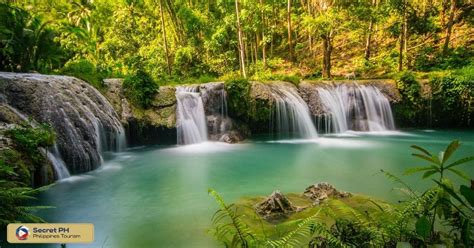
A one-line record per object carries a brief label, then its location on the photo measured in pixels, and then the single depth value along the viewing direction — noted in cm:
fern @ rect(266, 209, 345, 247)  246
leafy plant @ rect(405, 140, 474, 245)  176
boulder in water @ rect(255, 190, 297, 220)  477
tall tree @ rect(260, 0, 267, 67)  2203
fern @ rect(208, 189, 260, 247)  248
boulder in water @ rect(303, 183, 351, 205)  541
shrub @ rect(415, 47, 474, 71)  1761
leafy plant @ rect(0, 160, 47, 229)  269
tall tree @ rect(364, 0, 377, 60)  1784
